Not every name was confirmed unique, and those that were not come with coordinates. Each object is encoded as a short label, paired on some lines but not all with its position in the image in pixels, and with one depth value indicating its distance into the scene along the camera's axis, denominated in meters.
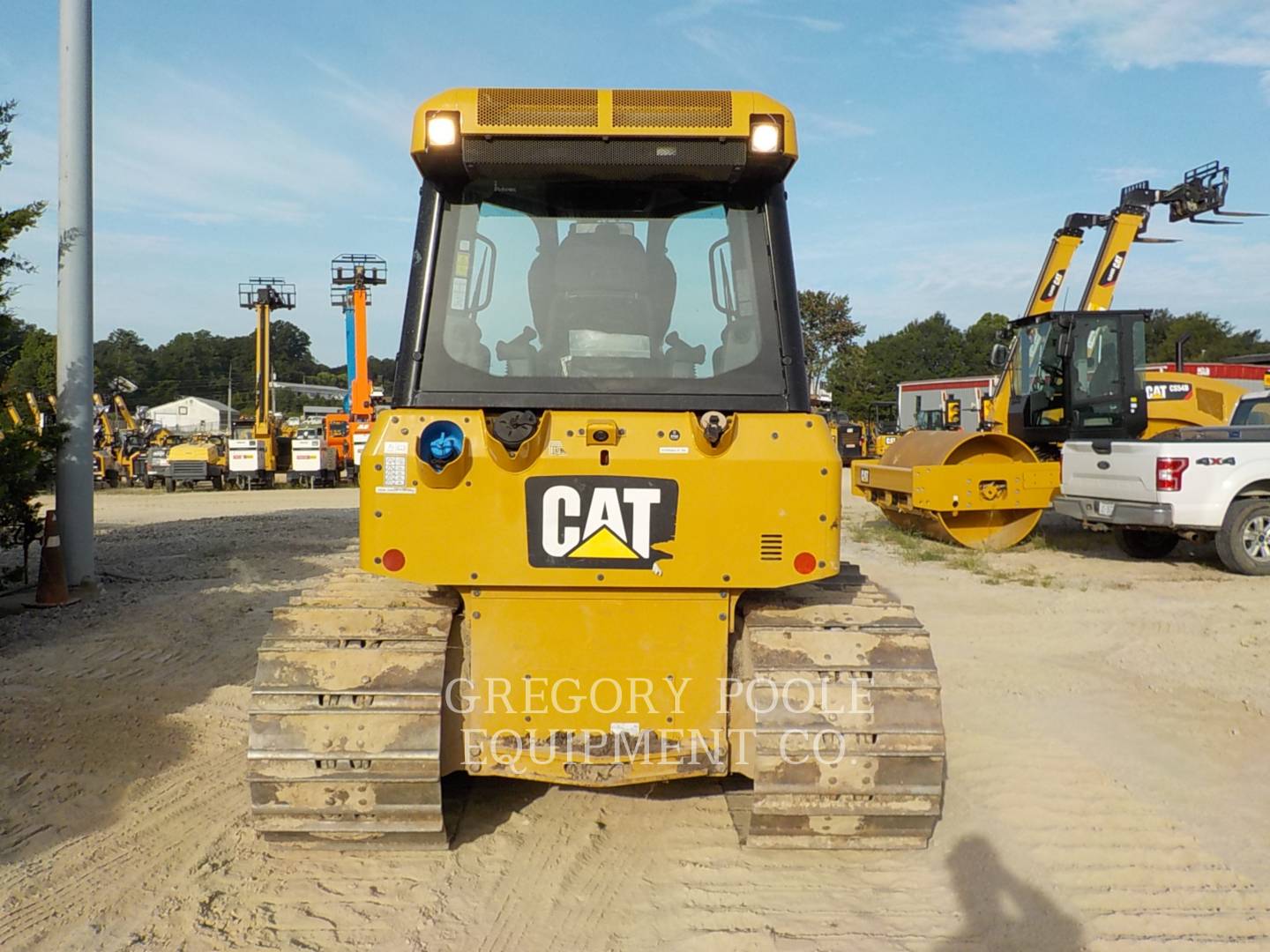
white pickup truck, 9.98
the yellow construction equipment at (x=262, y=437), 24.25
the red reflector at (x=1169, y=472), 9.95
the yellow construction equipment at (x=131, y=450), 24.39
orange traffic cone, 8.07
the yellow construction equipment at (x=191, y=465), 23.61
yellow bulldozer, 3.39
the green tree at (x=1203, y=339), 58.88
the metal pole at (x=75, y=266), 8.38
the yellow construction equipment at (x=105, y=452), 24.28
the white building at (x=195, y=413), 78.00
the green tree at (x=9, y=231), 7.42
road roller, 11.71
